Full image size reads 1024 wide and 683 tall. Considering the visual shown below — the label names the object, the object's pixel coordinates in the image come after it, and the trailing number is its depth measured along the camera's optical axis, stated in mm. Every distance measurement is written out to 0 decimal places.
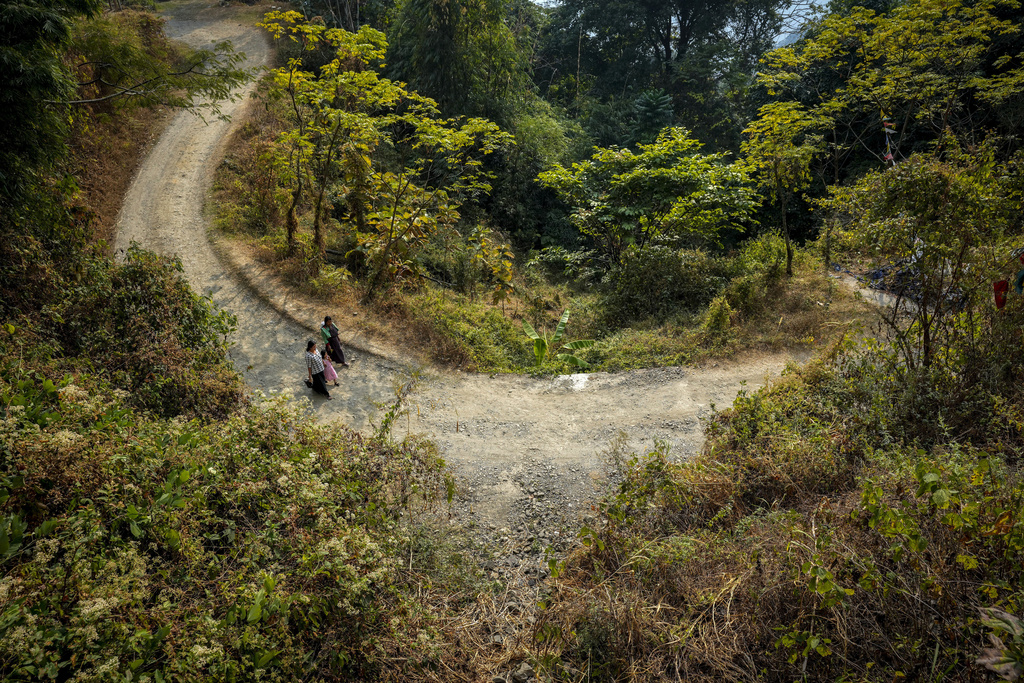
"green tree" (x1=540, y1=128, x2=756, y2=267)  15344
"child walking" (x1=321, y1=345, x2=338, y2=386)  10008
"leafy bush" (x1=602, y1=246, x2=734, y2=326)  14047
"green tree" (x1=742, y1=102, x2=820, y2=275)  13914
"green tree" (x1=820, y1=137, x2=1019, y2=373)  6898
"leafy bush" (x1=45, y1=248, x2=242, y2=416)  7500
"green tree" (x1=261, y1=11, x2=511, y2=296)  12109
